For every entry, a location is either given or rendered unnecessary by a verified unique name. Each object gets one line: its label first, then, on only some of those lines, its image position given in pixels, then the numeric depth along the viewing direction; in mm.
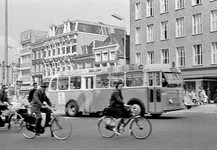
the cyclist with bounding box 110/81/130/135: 11156
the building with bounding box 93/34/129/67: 52281
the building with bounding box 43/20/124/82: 61472
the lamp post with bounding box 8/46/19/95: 99375
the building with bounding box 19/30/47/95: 78938
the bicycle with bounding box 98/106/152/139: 10867
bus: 19125
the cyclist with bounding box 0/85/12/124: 14508
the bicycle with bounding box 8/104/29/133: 12694
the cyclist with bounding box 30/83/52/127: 11324
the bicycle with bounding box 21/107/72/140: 11086
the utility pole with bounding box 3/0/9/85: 28877
